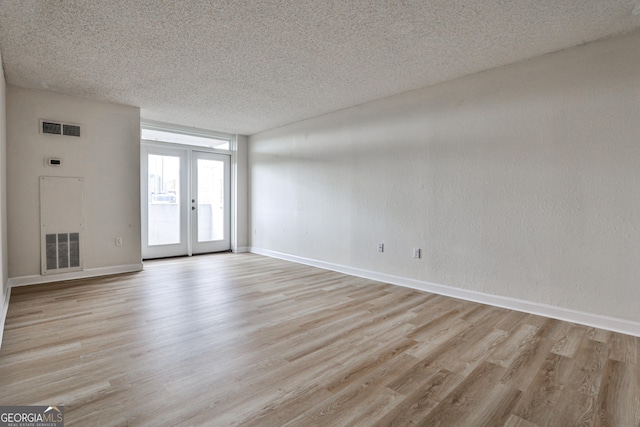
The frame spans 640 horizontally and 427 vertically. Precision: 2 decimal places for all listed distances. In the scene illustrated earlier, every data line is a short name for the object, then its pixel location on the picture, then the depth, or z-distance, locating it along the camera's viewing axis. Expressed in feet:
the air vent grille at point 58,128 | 13.85
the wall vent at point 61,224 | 13.98
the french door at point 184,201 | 19.27
